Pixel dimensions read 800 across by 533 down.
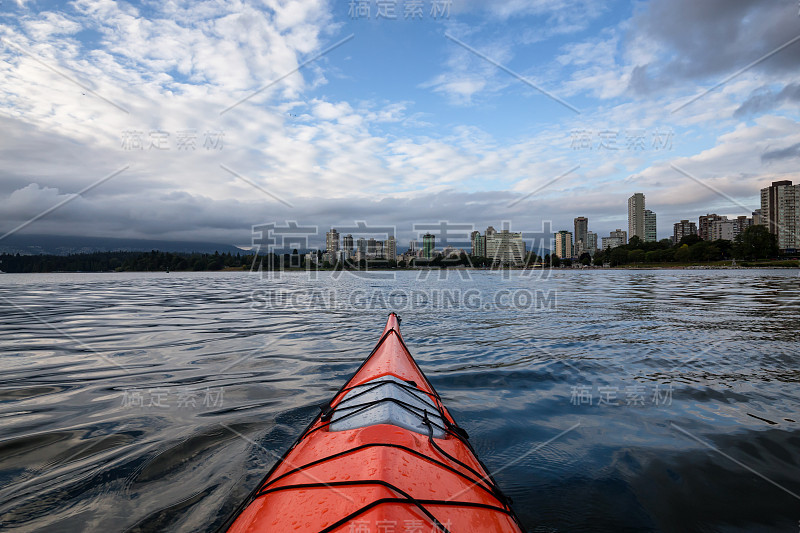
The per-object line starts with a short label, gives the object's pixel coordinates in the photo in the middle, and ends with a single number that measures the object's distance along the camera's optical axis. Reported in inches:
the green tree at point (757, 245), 3631.9
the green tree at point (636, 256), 4554.6
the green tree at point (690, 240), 4901.6
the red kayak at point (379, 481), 85.5
